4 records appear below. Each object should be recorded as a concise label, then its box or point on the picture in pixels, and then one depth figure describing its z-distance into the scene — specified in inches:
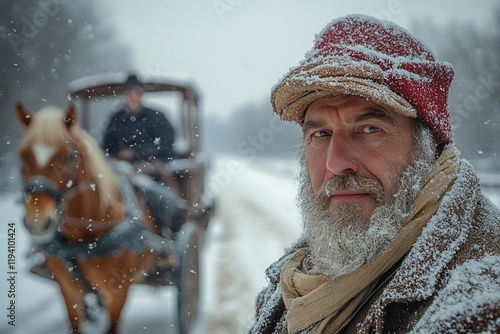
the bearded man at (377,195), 38.2
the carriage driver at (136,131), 171.6
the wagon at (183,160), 149.9
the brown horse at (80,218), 111.8
